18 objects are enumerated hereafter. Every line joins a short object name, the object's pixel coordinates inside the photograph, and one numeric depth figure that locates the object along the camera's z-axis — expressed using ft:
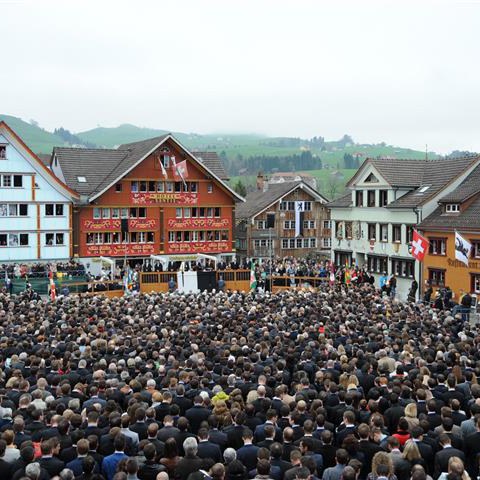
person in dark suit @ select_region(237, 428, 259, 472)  28.76
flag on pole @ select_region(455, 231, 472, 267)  106.42
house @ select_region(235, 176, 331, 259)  207.41
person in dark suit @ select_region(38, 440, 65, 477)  27.14
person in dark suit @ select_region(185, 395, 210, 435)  35.32
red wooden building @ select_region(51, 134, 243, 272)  161.58
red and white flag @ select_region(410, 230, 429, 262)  110.83
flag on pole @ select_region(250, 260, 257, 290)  123.75
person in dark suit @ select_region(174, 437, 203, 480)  27.25
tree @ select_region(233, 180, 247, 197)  296.92
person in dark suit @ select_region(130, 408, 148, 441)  31.76
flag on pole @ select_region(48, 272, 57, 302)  106.83
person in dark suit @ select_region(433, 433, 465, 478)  28.49
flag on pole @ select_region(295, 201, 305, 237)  177.37
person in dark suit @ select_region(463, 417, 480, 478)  30.78
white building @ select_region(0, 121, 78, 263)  148.66
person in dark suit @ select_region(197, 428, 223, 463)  29.30
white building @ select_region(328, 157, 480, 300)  134.41
